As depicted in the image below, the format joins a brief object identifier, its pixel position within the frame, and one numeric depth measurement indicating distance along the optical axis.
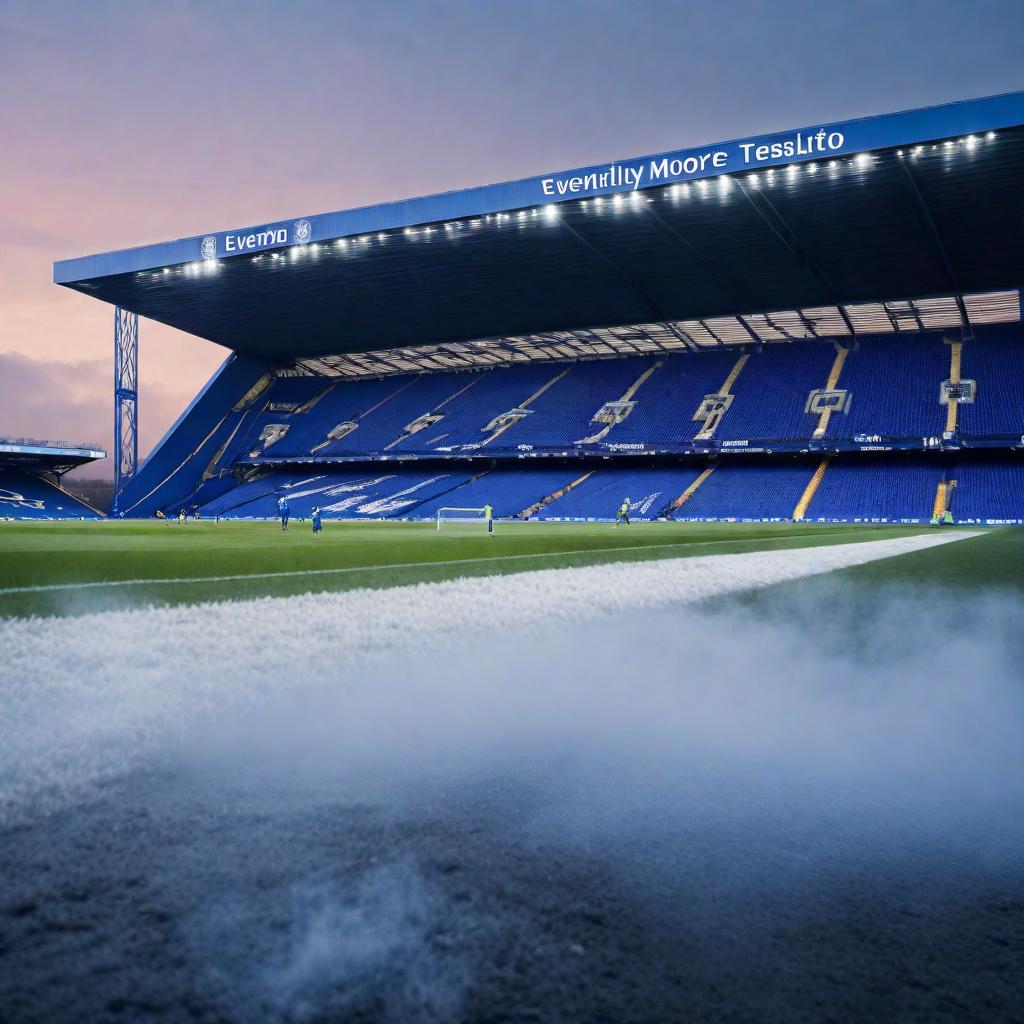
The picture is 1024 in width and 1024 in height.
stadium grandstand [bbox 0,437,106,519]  41.19
